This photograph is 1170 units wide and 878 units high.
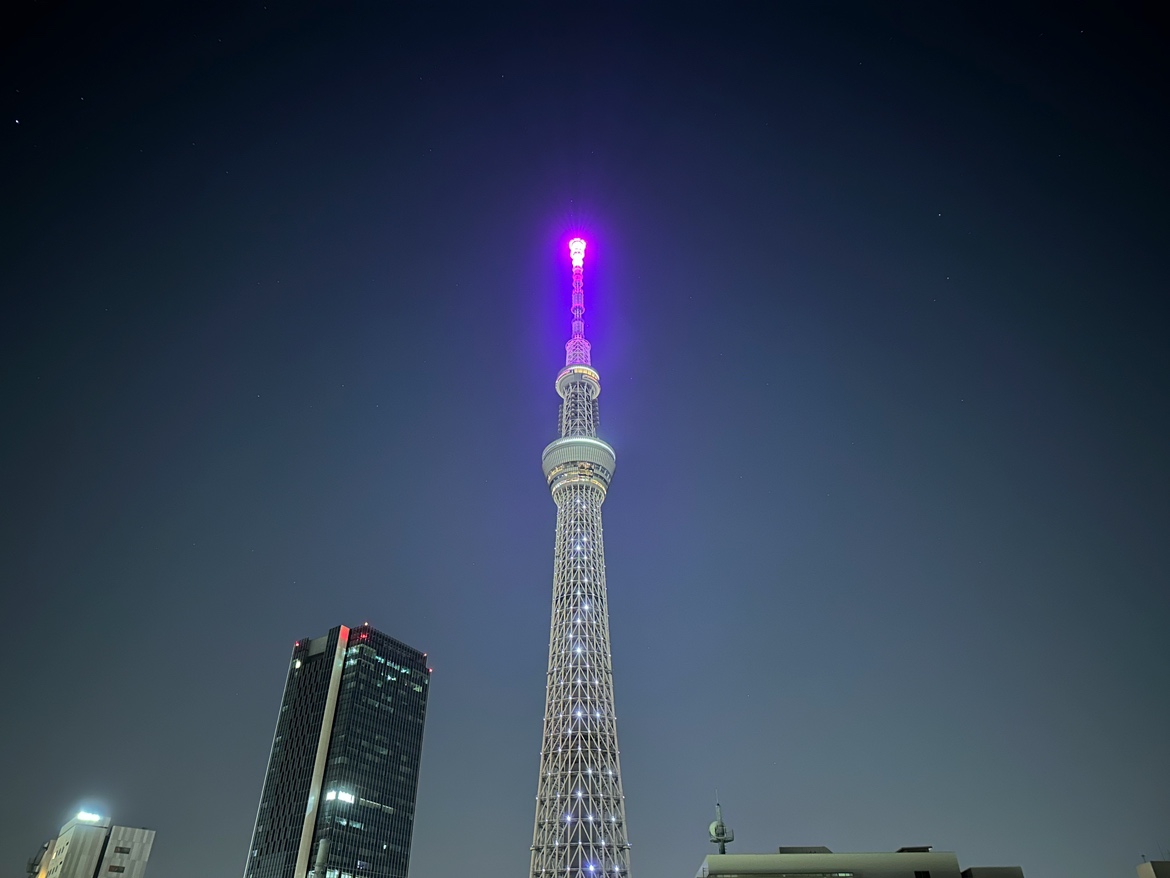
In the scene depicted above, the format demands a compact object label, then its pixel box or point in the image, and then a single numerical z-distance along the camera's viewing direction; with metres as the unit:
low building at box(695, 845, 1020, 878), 81.62
